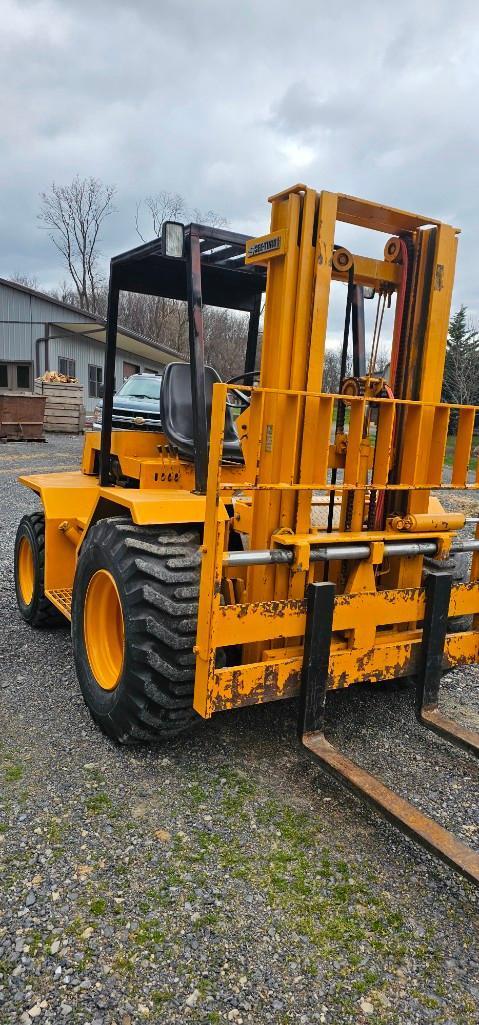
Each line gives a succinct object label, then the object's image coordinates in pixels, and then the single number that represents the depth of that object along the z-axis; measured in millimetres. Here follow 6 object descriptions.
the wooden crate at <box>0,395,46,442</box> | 20895
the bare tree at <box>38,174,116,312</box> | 48219
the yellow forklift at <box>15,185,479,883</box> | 3033
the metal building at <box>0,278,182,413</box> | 27953
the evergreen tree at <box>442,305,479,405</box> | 31828
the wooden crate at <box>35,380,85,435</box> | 24641
